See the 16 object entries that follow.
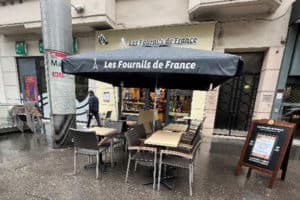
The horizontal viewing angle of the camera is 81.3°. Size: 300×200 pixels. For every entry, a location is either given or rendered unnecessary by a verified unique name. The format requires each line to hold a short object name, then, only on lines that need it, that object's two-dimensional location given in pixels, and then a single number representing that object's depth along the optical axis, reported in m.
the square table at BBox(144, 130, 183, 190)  2.84
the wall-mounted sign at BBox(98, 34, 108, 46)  6.96
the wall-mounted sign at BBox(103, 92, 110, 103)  7.33
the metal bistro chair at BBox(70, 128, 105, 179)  3.05
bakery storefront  6.19
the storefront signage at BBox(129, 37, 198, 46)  6.23
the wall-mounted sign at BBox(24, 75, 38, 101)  8.30
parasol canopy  2.24
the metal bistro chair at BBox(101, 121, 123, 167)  4.02
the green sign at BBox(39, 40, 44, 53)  7.67
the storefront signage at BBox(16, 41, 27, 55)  7.88
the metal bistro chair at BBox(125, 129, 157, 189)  2.95
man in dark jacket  6.63
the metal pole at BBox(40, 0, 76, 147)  4.20
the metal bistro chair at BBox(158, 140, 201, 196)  2.81
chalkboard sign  3.10
